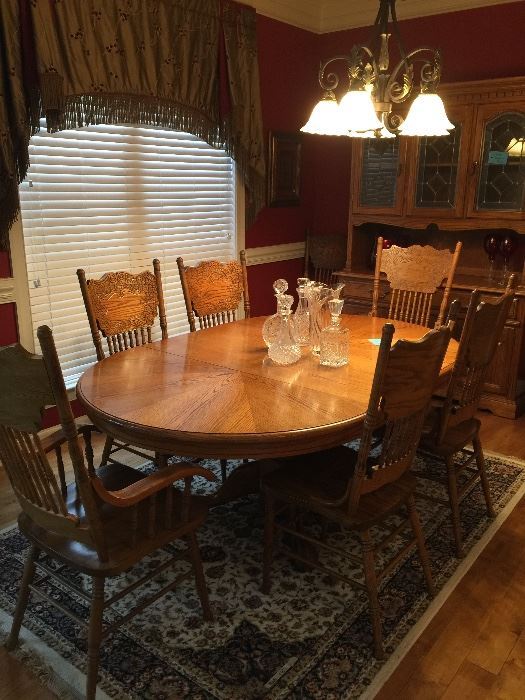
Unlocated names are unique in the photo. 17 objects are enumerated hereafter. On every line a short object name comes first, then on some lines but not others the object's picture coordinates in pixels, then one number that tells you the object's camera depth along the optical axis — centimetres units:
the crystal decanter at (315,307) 237
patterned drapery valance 263
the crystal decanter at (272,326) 228
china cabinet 359
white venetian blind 301
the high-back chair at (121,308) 254
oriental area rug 169
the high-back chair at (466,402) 215
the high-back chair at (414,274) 312
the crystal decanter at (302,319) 241
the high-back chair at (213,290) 296
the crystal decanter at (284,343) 225
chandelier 212
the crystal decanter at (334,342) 221
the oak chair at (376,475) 165
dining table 167
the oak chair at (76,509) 139
